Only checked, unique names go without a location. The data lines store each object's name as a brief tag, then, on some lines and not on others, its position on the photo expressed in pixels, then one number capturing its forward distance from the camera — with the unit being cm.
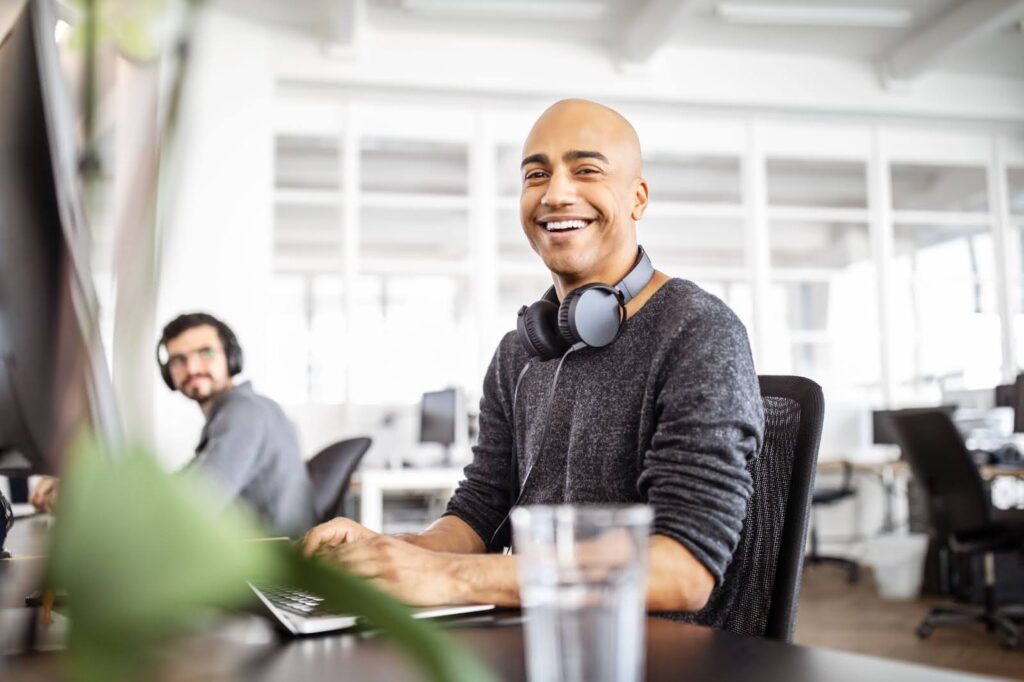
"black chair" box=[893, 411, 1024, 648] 376
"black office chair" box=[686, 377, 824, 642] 108
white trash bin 509
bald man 94
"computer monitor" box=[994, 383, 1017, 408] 430
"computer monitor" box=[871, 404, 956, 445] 579
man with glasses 239
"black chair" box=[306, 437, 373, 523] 290
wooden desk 59
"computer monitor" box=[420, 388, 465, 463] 511
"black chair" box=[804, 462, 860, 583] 585
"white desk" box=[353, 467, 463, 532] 407
